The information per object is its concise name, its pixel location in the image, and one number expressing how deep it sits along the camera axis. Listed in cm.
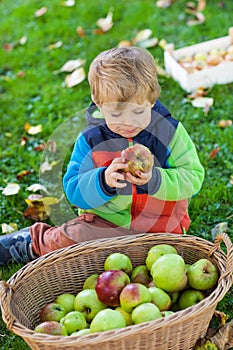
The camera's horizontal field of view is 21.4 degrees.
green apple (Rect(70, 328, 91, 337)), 201
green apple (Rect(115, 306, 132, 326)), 212
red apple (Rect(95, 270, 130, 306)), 217
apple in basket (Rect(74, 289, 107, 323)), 222
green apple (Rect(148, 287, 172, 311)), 215
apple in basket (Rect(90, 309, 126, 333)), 199
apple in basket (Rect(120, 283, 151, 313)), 210
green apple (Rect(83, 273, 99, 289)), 234
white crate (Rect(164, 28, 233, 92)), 378
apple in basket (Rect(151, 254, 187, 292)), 217
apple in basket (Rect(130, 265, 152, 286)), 232
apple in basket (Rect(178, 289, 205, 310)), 219
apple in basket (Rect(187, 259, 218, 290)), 219
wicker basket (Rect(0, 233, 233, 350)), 192
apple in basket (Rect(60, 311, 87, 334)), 212
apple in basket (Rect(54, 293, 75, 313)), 229
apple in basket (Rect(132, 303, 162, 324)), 202
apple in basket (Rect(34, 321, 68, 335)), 205
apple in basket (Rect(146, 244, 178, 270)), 230
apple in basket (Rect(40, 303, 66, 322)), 221
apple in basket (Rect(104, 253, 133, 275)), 234
